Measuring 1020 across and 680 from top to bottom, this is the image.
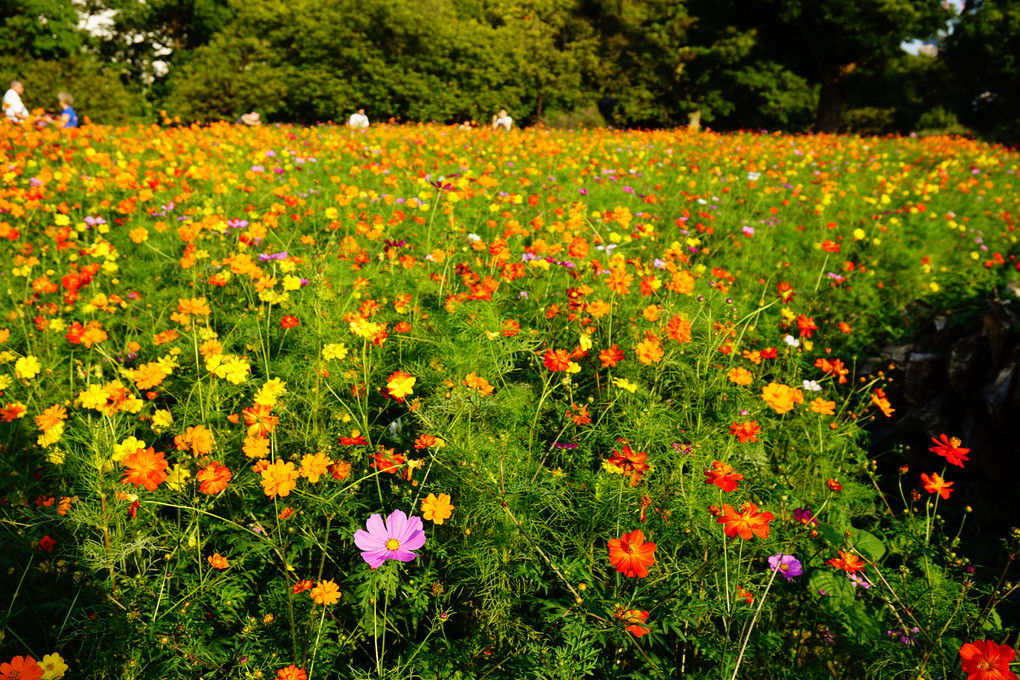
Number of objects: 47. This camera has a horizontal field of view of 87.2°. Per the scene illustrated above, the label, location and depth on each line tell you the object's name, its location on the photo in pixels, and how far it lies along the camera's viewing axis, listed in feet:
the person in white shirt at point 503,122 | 34.36
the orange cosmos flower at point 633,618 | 3.37
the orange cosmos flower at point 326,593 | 3.83
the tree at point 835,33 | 49.06
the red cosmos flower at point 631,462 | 4.00
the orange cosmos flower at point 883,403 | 6.09
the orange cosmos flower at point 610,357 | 5.84
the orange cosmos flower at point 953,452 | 3.93
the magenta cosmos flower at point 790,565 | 4.53
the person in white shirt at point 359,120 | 32.71
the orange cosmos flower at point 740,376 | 5.96
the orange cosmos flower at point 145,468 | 3.94
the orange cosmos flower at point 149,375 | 5.41
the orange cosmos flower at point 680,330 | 6.21
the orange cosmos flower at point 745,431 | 4.90
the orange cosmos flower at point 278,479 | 4.06
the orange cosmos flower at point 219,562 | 4.57
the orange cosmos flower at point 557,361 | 5.37
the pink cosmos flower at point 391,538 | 3.51
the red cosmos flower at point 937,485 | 4.11
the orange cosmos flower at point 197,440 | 4.60
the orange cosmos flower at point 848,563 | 3.84
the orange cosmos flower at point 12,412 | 5.21
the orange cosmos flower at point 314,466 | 4.25
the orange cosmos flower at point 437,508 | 4.23
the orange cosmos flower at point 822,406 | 5.65
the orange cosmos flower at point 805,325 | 7.18
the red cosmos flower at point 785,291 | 8.46
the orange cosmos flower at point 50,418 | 4.81
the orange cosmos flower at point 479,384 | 5.35
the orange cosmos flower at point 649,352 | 5.99
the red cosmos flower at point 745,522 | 3.50
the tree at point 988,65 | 52.54
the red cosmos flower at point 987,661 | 2.67
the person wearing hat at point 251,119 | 32.32
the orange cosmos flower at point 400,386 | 5.03
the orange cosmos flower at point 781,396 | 4.81
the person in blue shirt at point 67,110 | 19.94
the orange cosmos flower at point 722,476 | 3.45
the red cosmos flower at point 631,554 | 3.40
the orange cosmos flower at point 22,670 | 2.60
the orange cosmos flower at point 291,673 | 3.72
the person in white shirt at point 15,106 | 16.03
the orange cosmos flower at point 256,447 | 4.49
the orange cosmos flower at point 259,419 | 4.65
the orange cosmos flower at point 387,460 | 4.49
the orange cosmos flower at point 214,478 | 4.08
